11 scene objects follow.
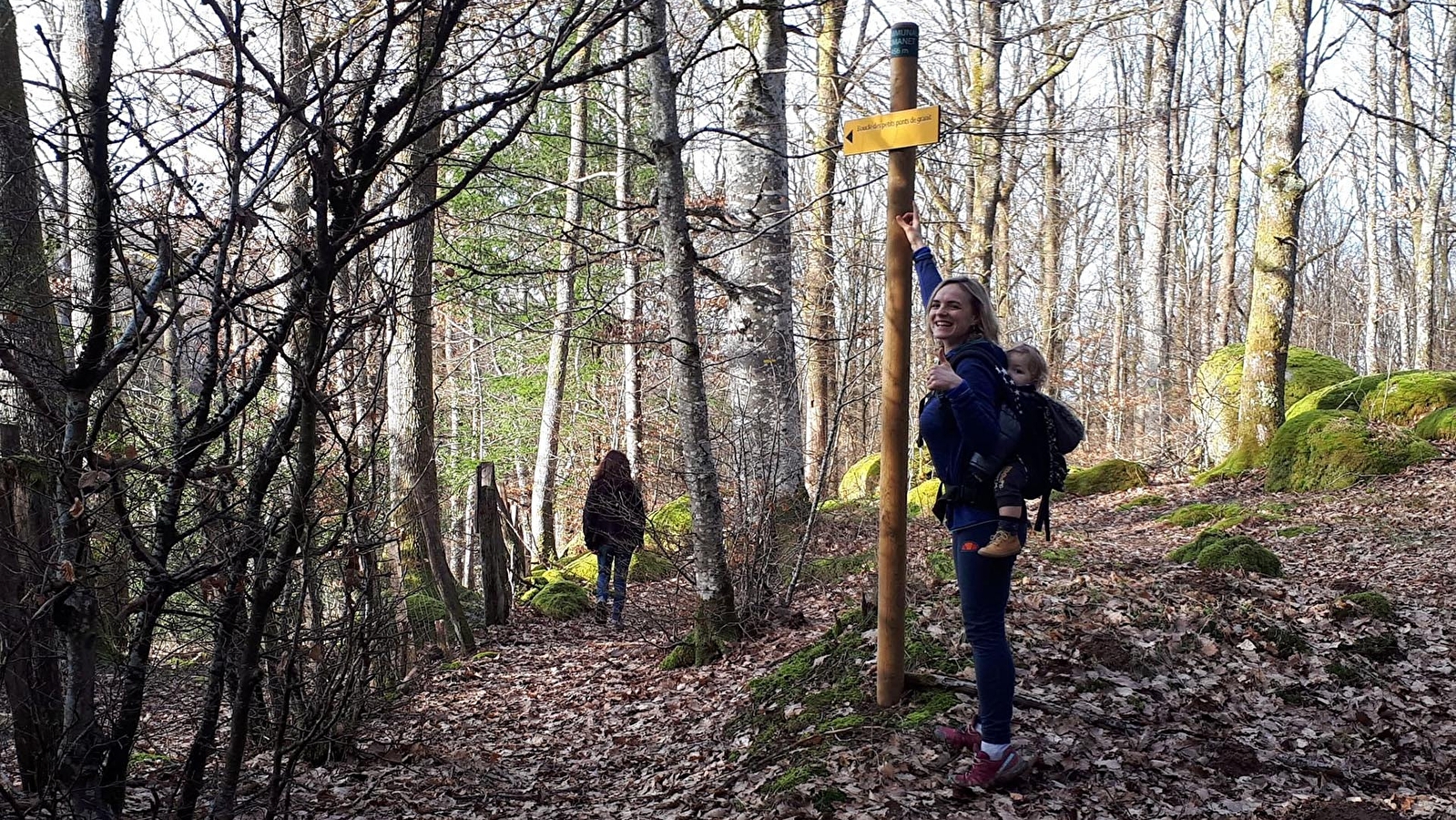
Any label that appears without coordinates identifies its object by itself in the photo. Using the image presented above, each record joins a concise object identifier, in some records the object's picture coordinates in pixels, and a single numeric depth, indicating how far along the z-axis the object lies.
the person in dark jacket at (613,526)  9.50
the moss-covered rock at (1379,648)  5.55
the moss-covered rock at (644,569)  11.70
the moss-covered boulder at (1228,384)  13.22
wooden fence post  9.84
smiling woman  3.77
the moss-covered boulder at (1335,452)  10.76
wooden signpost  4.37
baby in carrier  3.76
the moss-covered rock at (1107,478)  13.66
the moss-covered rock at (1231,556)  7.09
